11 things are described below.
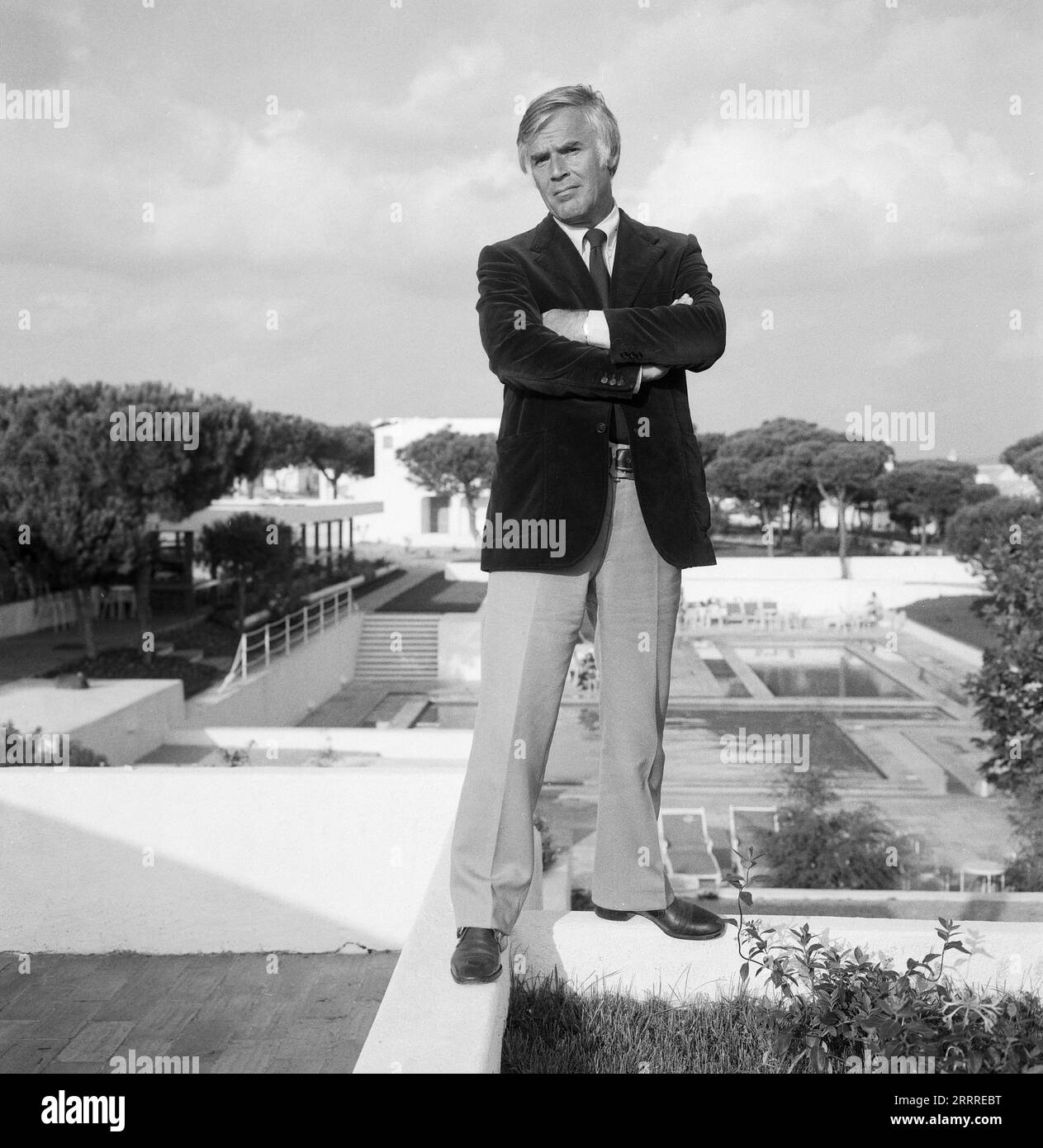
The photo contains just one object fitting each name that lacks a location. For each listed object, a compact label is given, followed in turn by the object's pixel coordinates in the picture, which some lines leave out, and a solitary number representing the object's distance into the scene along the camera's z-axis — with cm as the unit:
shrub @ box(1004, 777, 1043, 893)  754
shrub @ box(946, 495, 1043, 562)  2491
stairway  2139
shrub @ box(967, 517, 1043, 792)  712
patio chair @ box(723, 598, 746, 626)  2583
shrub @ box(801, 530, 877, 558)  3378
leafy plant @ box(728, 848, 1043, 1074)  162
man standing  184
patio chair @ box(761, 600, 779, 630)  2555
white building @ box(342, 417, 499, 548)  4050
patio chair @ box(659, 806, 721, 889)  833
